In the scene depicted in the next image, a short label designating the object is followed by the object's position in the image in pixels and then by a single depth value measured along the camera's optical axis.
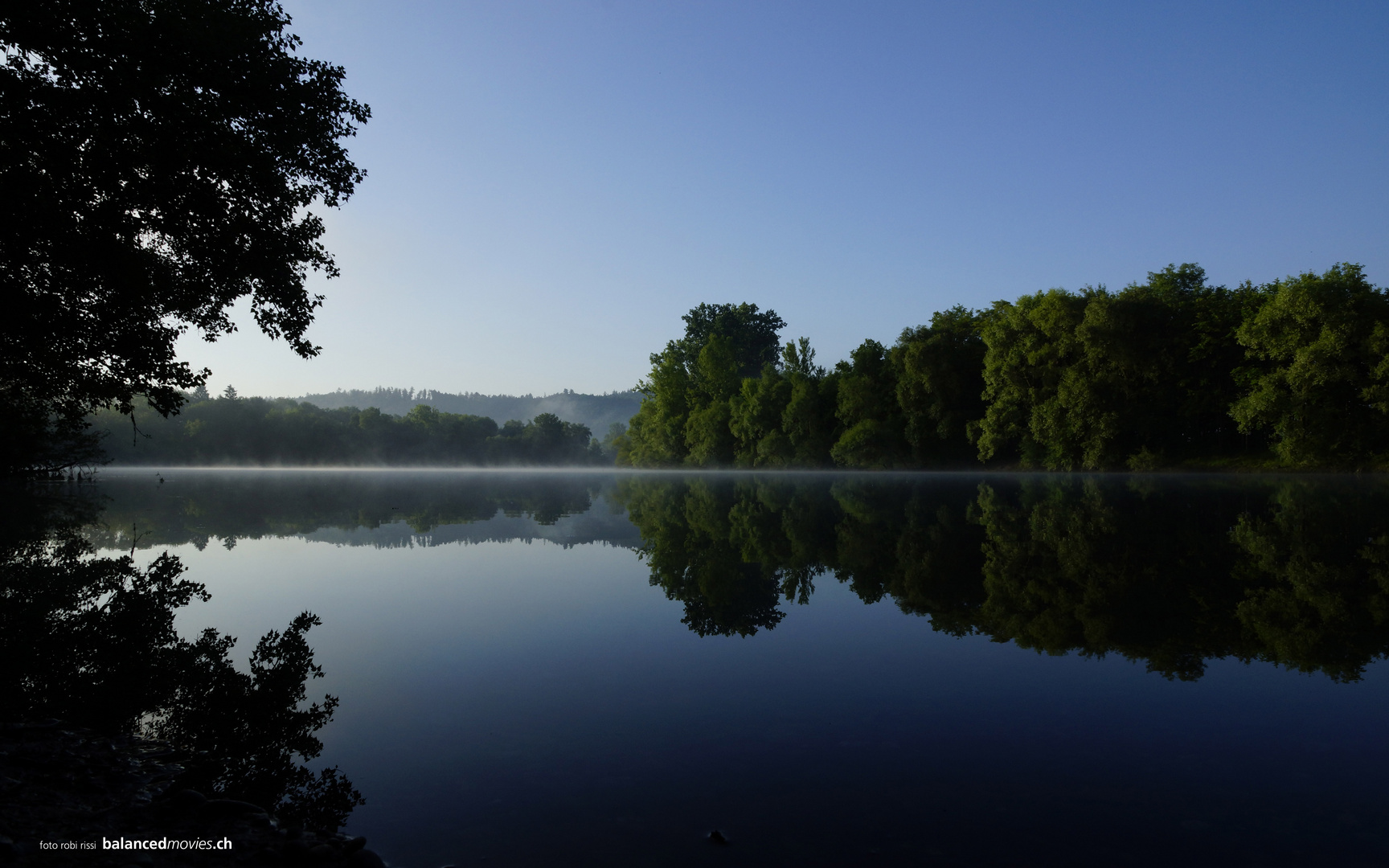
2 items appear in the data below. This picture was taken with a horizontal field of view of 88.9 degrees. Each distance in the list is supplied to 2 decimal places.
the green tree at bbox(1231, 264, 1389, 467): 40.19
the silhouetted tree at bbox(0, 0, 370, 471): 10.59
